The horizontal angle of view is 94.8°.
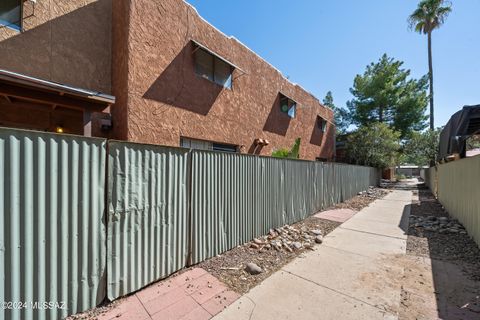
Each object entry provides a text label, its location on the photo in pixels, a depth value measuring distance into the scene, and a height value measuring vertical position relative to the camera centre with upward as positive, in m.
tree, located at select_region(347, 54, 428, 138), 22.45 +6.52
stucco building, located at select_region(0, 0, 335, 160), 5.07 +2.65
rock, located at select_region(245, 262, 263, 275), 3.75 -1.86
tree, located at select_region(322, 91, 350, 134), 27.63 +5.22
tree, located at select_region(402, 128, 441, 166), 20.09 +1.34
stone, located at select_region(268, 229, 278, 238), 5.37 -1.80
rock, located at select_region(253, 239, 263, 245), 4.89 -1.80
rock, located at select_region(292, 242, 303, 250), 4.89 -1.90
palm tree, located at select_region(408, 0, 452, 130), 23.75 +15.73
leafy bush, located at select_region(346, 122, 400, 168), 19.38 +1.26
